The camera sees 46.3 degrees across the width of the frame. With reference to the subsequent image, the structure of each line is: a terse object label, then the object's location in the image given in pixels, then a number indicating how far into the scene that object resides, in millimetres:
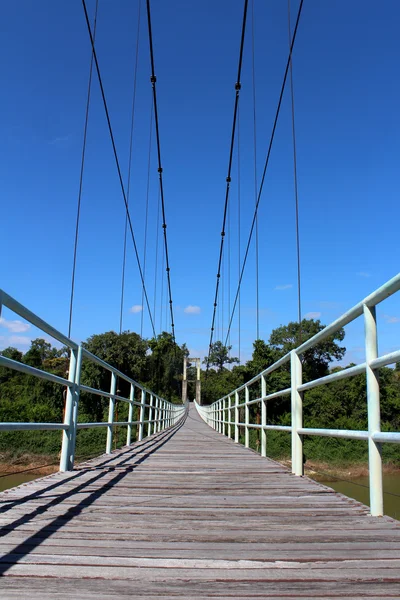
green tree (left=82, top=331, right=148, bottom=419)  42594
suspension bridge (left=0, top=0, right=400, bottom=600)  1196
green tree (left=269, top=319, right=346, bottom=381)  44344
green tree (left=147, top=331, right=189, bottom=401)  41906
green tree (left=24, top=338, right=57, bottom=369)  63303
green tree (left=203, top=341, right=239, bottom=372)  74562
